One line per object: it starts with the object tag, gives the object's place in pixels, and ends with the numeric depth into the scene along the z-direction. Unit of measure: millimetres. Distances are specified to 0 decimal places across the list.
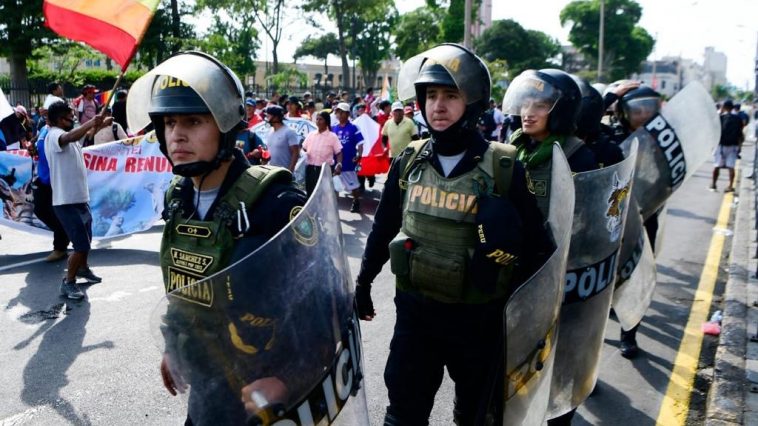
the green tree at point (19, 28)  27425
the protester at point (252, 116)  11324
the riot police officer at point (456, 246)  2518
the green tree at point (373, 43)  64062
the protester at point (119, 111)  10227
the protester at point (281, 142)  8961
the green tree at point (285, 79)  38781
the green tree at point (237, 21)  37481
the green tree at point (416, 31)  48500
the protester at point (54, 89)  11219
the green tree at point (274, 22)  41656
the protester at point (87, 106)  12328
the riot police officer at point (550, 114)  3379
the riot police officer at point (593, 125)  3943
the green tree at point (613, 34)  81125
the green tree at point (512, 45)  66500
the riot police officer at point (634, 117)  4672
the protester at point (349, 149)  10680
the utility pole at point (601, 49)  40062
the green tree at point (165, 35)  26156
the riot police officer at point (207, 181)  1980
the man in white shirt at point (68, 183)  5914
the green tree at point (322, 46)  96162
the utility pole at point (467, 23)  16922
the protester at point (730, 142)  13234
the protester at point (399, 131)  10742
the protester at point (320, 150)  9688
